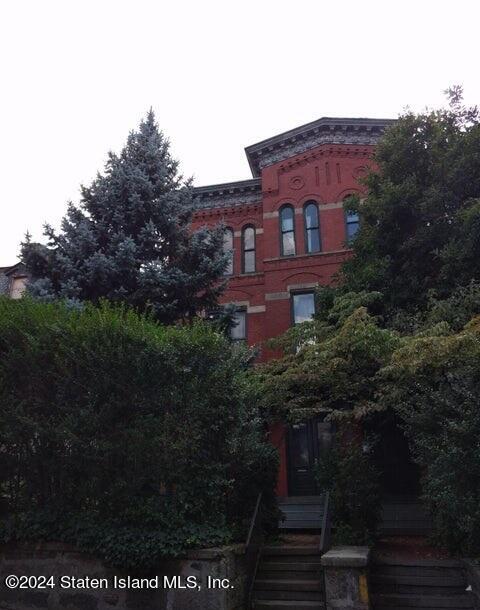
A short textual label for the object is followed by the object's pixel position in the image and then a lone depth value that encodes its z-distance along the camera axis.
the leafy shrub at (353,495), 9.12
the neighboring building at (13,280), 24.23
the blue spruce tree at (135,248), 10.77
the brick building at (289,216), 19.22
